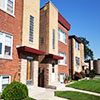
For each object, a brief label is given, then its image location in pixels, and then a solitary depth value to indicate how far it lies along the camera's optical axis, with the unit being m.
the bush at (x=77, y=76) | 23.02
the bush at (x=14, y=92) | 7.59
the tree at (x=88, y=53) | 72.38
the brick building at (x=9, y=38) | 9.45
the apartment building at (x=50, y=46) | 14.98
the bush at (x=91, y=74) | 27.98
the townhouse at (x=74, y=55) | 25.27
